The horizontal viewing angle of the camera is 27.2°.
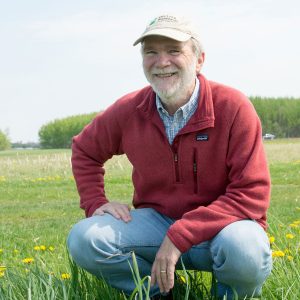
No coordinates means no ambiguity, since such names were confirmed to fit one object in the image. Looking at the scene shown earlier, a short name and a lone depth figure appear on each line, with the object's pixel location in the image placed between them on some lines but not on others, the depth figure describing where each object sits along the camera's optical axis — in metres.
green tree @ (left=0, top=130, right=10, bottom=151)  92.11
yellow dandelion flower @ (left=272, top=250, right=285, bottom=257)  3.32
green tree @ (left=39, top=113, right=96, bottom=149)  82.69
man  2.82
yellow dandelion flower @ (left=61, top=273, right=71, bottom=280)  3.28
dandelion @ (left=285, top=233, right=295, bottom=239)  3.91
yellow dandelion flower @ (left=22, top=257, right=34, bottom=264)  3.80
